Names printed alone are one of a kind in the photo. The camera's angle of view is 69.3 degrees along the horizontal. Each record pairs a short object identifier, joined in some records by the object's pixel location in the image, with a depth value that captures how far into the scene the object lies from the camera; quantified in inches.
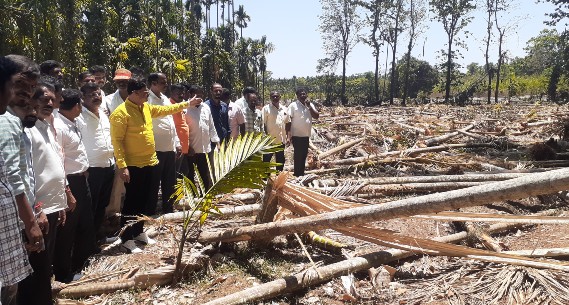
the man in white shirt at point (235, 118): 271.1
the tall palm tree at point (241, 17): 1811.0
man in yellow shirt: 157.8
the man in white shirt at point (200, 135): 227.1
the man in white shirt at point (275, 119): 280.4
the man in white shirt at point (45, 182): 109.2
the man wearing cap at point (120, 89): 186.4
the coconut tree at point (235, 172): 140.0
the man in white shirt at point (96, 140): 156.6
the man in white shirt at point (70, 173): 137.6
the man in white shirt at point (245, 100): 273.9
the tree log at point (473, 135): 441.1
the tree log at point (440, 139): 437.4
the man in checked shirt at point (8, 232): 74.9
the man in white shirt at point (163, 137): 189.2
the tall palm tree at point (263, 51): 1662.2
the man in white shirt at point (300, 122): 274.5
